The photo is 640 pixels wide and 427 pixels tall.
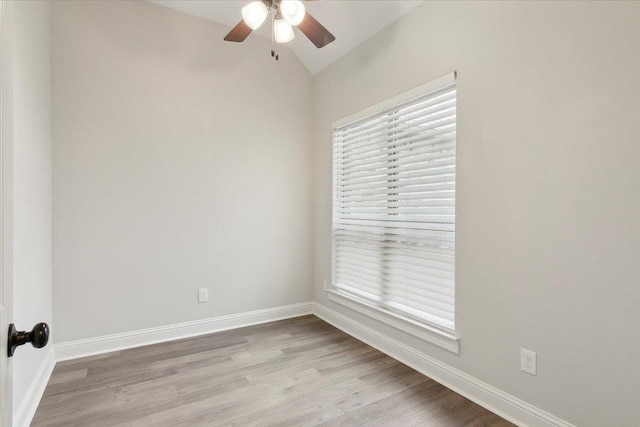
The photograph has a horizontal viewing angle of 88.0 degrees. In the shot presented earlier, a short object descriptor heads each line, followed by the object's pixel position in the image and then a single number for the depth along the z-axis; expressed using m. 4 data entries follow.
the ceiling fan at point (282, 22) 1.95
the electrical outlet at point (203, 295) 3.07
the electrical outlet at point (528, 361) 1.73
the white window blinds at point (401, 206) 2.22
